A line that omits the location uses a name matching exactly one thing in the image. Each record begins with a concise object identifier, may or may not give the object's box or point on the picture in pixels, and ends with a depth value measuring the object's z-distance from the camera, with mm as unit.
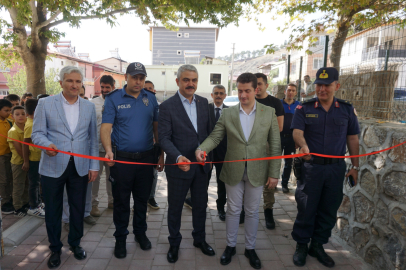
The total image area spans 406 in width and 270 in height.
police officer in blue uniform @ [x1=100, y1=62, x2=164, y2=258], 3004
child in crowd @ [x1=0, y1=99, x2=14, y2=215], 4102
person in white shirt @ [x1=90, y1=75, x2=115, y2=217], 4176
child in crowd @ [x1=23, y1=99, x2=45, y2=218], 3768
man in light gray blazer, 2793
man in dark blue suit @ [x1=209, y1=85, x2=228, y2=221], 3871
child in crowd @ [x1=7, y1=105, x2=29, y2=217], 3977
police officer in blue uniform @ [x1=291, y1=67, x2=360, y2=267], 2881
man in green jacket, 2869
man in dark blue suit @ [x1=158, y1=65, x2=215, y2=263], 2898
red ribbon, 2657
